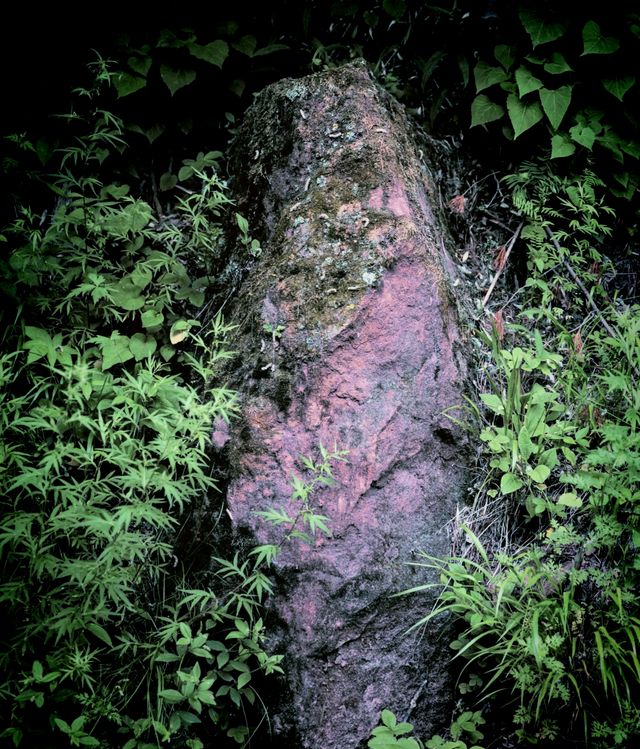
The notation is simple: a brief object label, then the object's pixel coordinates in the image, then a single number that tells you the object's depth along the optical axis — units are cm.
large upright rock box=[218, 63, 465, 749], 216
